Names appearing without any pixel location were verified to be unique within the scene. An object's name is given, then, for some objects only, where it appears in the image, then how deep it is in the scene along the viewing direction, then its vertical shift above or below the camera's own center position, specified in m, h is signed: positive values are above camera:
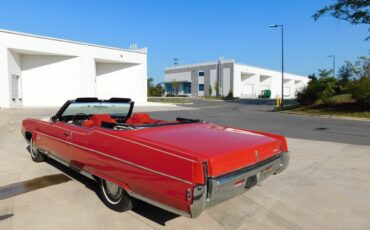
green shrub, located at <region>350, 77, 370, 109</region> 20.53 +0.34
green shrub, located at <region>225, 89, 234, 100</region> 53.46 +0.06
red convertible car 2.89 -0.67
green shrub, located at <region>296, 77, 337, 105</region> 24.86 +0.43
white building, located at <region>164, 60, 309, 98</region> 62.36 +3.97
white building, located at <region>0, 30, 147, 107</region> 22.44 +2.39
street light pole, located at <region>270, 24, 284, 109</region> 27.58 +4.68
